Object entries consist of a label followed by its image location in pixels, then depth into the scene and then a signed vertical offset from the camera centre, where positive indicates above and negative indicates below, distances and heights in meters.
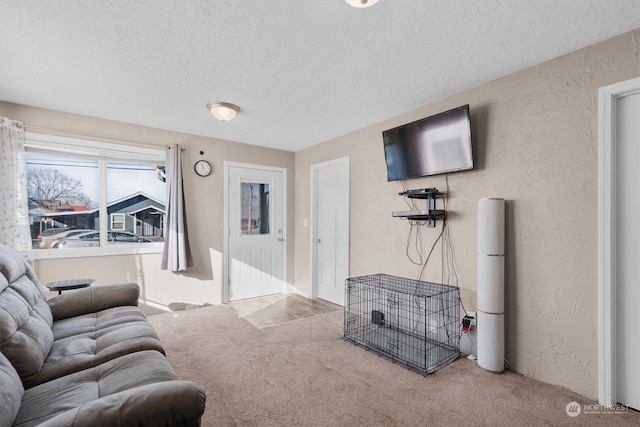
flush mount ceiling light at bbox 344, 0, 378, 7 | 1.53 +1.07
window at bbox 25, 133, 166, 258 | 3.26 +0.21
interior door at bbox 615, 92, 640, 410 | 1.90 -0.26
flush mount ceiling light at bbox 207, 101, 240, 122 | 3.00 +1.04
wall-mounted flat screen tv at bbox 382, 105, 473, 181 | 2.63 +0.63
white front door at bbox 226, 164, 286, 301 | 4.52 -0.29
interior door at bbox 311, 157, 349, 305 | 4.22 -0.24
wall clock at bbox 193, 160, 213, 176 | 4.18 +0.64
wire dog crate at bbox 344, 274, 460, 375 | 2.69 -1.16
